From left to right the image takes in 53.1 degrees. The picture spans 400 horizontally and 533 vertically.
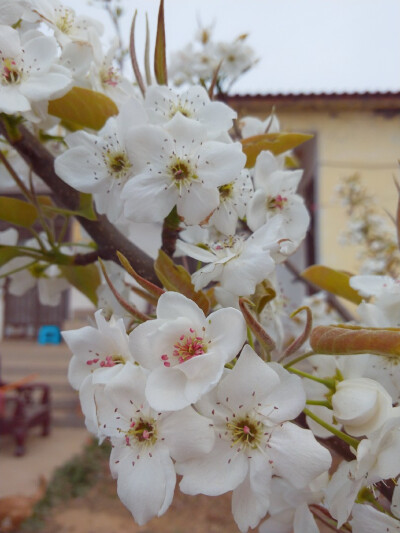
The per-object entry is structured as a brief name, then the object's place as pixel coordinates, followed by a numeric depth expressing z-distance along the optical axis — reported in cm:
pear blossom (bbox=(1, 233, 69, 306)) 20
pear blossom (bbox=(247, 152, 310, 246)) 15
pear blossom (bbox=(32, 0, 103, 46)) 15
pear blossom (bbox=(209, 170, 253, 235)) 14
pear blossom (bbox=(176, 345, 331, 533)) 11
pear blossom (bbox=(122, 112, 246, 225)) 12
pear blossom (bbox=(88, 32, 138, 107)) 17
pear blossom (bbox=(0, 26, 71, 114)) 14
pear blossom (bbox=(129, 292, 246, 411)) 10
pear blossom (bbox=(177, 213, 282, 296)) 12
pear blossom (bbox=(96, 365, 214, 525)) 10
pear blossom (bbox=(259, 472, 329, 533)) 13
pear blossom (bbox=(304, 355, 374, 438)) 13
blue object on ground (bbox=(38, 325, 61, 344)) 497
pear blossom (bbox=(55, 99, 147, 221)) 14
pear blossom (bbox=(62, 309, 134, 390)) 12
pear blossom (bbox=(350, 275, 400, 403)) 13
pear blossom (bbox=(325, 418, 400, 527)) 11
